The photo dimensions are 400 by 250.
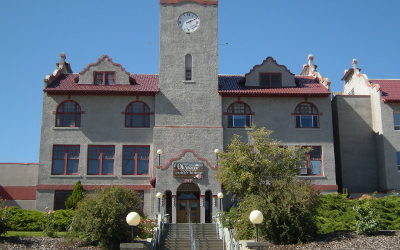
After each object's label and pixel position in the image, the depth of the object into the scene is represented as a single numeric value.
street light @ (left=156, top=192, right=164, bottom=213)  34.38
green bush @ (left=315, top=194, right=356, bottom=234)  28.65
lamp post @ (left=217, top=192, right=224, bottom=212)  34.69
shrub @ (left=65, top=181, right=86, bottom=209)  36.59
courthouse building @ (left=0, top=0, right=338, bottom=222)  38.94
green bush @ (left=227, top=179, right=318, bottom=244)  24.81
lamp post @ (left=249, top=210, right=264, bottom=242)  20.41
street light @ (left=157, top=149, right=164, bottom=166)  36.22
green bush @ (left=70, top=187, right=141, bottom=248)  24.55
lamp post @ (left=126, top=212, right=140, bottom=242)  20.73
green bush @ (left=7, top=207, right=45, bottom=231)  33.06
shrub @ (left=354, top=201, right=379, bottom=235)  24.81
